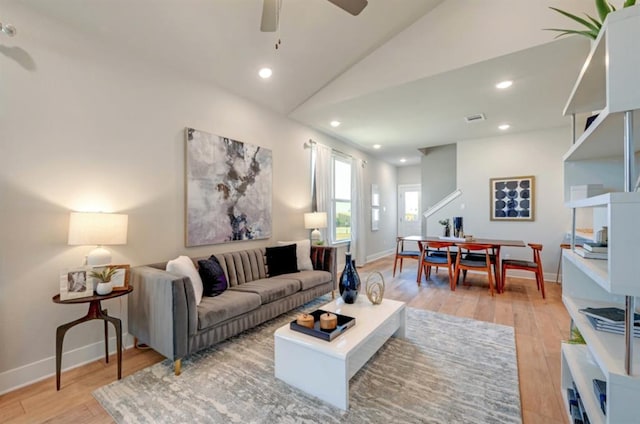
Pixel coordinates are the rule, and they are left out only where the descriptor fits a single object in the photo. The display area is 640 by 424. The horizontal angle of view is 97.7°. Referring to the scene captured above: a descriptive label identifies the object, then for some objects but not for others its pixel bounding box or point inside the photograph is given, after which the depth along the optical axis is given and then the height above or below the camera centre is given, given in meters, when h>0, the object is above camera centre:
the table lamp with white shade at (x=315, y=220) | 4.57 -0.12
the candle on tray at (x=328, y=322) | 1.89 -0.75
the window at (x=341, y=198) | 5.68 +0.30
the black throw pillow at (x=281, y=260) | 3.57 -0.62
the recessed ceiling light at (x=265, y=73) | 3.33 +1.69
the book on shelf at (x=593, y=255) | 1.44 -0.22
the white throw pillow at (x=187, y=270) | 2.40 -0.51
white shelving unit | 0.92 -0.03
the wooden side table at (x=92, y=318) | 1.97 -0.78
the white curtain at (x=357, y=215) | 6.04 -0.05
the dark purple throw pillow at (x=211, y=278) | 2.68 -0.64
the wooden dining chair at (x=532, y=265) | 3.91 -0.76
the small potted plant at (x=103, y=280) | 2.07 -0.51
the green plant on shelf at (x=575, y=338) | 1.74 -0.80
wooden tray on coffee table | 1.83 -0.80
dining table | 4.19 -0.49
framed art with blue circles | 5.13 +0.27
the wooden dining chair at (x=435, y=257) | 4.38 -0.75
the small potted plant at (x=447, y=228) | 5.16 -0.28
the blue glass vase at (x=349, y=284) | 2.48 -0.64
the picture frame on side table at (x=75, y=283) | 1.97 -0.51
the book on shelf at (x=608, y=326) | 1.25 -0.52
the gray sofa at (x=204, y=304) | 2.10 -0.82
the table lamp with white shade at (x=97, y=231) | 2.04 -0.14
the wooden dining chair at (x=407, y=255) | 4.94 -0.75
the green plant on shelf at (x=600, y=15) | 1.31 +0.96
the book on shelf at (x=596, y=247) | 1.45 -0.18
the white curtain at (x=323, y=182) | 5.02 +0.56
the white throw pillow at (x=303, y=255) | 3.81 -0.59
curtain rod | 4.88 +1.23
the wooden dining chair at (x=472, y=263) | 4.08 -0.76
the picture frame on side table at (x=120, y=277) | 2.20 -0.52
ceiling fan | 1.93 +1.43
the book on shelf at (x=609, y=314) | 1.28 -0.49
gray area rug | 1.65 -1.19
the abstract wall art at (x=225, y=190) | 3.08 +0.28
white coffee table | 1.70 -0.95
